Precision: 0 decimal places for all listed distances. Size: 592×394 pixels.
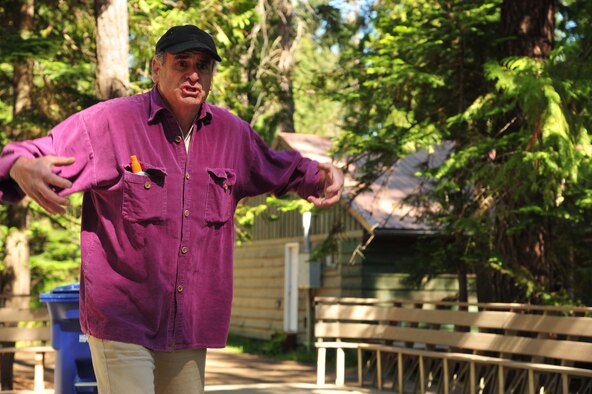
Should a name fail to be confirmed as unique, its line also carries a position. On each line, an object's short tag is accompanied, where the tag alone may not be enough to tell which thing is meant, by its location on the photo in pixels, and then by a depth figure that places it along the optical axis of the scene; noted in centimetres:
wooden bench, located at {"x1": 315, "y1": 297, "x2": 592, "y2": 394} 956
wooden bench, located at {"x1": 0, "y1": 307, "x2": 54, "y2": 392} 1120
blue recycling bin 846
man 372
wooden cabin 2070
